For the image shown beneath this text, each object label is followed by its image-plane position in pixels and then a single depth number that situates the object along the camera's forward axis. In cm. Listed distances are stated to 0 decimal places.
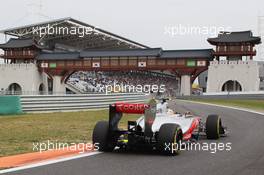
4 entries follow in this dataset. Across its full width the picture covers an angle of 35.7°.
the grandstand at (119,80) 7744
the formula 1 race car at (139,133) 757
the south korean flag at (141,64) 6854
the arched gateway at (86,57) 6656
